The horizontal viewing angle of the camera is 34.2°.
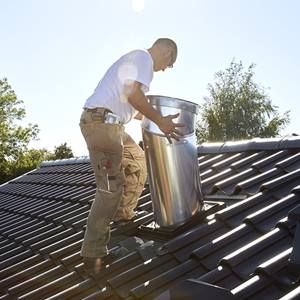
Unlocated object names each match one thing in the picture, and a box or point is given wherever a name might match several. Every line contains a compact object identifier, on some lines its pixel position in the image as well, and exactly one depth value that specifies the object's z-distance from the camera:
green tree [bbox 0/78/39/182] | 36.03
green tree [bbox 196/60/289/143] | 35.34
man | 2.85
